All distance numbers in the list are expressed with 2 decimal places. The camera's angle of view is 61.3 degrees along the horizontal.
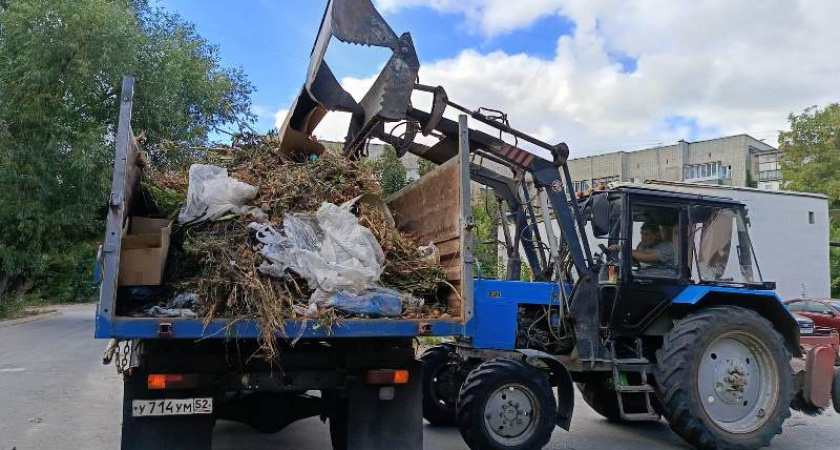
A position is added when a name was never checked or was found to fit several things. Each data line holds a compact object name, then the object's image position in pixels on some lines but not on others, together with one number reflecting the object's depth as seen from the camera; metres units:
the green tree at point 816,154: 36.88
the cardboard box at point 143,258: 4.59
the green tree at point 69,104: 19.44
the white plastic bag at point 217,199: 5.27
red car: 17.20
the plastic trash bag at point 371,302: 4.73
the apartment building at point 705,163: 51.44
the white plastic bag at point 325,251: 4.80
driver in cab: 6.95
